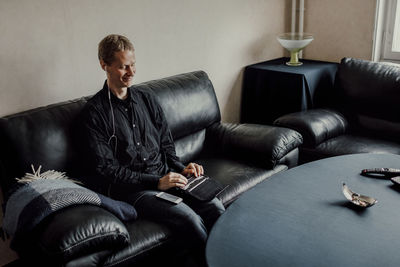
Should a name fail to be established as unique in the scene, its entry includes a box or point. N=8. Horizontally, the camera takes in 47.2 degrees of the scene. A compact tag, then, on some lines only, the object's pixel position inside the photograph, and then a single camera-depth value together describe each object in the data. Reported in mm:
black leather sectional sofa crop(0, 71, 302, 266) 1786
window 3596
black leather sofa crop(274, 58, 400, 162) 2980
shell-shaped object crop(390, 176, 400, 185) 2042
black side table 3432
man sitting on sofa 2127
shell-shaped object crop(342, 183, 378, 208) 1882
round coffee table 1590
